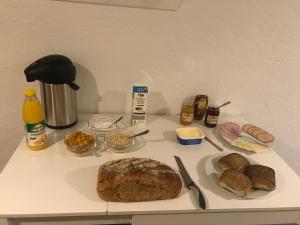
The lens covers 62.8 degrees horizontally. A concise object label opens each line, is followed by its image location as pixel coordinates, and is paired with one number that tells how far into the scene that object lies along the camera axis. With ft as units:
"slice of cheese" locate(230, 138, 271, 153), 3.27
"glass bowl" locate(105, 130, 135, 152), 2.99
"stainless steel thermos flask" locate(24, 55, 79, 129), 3.02
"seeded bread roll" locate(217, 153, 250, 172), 2.77
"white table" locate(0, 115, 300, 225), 2.27
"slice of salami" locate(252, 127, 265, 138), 3.51
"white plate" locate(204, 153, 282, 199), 2.51
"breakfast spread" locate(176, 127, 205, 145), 3.28
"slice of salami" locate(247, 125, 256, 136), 3.58
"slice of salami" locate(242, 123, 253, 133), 3.65
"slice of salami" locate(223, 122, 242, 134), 3.58
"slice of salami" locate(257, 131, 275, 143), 3.38
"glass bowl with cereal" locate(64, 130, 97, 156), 2.85
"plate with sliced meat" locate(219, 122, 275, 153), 3.30
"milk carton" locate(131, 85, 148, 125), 3.38
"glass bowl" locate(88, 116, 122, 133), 3.37
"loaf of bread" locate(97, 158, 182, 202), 2.34
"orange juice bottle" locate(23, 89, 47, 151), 2.76
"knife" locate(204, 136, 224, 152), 3.26
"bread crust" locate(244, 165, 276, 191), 2.54
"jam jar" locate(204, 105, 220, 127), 3.68
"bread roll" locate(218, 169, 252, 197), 2.48
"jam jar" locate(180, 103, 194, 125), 3.67
